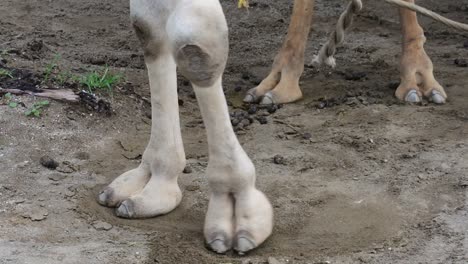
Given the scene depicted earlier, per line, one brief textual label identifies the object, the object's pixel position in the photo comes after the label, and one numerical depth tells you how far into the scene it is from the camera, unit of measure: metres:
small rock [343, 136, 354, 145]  4.05
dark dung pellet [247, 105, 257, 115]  4.60
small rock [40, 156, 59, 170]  3.66
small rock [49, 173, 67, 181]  3.56
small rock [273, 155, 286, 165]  3.83
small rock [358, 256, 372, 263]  2.95
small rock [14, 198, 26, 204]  3.34
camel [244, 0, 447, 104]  4.73
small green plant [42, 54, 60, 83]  4.46
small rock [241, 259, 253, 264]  2.92
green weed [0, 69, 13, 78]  4.44
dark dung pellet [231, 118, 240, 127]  4.33
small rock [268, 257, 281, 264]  2.89
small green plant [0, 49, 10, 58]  4.97
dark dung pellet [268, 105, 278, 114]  4.61
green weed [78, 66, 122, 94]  4.41
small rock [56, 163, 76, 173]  3.66
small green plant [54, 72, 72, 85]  4.43
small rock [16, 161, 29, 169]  3.64
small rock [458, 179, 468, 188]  3.53
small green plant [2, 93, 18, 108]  4.07
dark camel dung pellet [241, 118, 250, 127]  4.34
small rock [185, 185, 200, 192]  3.54
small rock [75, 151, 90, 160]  3.80
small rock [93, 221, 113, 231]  3.16
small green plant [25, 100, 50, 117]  4.02
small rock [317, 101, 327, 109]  4.62
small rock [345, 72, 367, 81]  5.11
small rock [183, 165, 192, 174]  3.72
